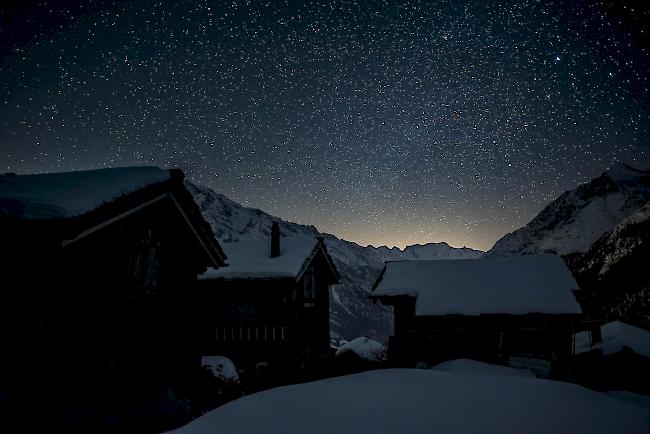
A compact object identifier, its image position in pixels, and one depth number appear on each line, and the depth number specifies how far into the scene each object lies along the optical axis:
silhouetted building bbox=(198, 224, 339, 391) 20.91
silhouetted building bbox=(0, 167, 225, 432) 7.73
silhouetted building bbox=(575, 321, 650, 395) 19.71
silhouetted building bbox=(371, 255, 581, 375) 17.33
